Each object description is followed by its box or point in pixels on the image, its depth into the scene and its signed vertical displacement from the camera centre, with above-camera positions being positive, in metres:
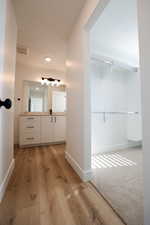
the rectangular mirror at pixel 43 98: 3.18 +0.46
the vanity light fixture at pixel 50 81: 3.31 +1.00
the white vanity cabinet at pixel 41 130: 2.73 -0.51
